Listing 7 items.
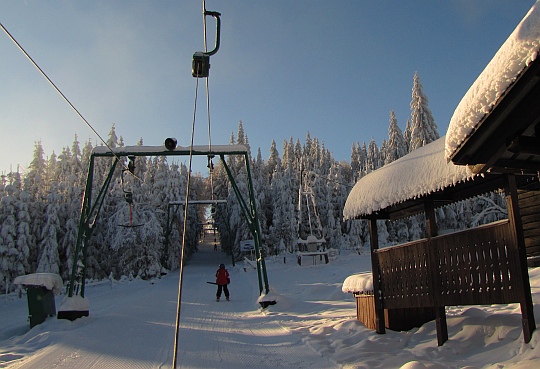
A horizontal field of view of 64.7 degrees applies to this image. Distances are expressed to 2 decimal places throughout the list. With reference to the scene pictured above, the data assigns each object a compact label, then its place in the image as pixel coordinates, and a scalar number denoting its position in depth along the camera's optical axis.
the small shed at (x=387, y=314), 8.87
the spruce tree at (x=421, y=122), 37.12
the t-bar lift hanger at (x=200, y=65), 6.86
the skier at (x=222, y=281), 18.70
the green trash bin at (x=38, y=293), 13.34
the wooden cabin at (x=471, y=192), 4.38
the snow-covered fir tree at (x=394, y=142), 47.12
